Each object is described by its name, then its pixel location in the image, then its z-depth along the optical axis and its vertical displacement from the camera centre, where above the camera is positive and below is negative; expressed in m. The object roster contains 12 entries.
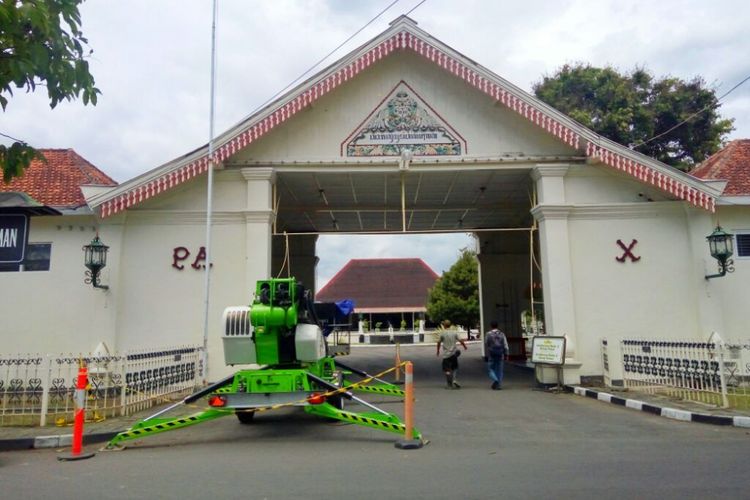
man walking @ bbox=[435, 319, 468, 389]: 13.82 -0.52
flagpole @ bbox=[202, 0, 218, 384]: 13.04 +2.91
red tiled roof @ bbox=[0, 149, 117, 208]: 13.80 +3.97
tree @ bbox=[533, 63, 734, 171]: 28.84 +10.74
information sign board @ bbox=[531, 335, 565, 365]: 12.92 -0.45
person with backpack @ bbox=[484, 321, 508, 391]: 13.61 -0.56
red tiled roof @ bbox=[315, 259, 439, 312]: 46.75 +4.06
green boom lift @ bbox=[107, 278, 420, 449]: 7.81 -0.51
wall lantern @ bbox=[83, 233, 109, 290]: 12.78 +1.74
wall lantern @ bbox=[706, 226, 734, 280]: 12.68 +1.81
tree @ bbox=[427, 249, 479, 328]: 42.12 +2.68
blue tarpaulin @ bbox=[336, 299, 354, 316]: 18.20 +0.81
